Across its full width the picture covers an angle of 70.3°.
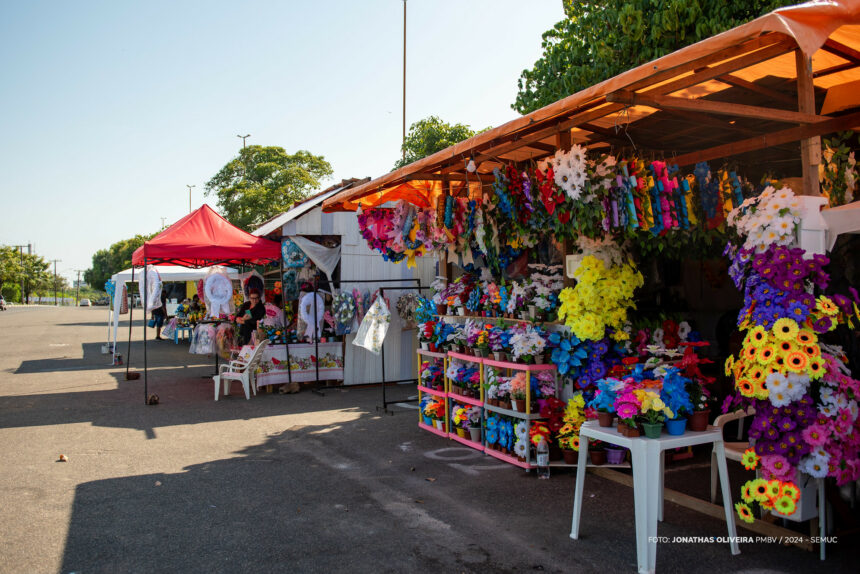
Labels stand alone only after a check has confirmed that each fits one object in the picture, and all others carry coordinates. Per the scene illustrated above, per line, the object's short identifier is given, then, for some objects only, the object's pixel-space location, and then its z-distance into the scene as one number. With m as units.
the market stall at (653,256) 3.64
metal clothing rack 9.43
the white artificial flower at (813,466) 3.54
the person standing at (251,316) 11.37
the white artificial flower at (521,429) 5.76
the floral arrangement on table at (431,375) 7.33
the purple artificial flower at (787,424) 3.62
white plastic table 3.57
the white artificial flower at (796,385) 3.57
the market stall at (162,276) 15.87
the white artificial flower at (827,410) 3.56
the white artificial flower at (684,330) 6.04
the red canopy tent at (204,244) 9.82
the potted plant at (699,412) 3.94
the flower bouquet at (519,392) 5.81
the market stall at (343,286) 10.62
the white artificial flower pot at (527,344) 5.70
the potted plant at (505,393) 5.95
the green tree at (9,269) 70.69
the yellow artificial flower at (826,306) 3.56
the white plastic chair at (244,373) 10.09
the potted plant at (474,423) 6.59
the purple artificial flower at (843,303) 3.63
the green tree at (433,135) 14.73
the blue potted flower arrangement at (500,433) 6.03
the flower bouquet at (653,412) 3.75
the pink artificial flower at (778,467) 3.64
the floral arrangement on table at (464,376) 6.60
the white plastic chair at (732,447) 4.13
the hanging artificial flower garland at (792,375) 3.56
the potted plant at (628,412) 3.80
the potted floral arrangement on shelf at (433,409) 7.17
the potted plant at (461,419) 6.70
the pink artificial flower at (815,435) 3.52
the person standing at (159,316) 22.31
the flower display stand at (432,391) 7.06
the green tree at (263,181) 28.56
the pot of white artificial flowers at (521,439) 5.75
